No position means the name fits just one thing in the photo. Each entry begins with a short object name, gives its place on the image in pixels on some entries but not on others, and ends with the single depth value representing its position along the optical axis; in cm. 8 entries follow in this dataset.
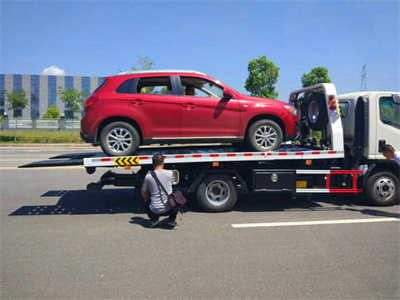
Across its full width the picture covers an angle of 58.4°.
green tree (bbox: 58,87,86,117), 4972
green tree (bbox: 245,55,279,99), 2877
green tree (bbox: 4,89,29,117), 5103
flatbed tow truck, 671
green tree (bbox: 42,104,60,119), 5372
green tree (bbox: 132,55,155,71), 3272
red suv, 648
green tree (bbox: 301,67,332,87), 3103
